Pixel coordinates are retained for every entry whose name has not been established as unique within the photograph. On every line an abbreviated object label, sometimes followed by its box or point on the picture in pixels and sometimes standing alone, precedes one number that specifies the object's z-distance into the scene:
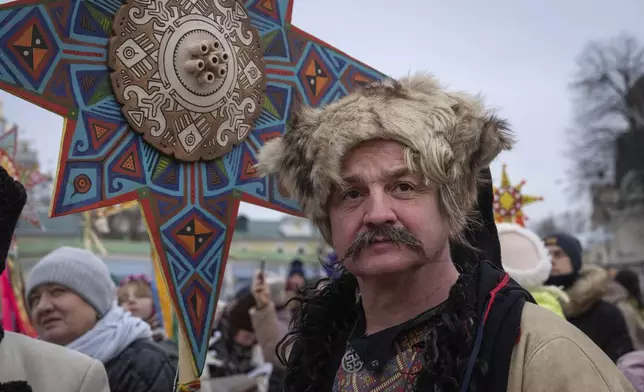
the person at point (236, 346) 4.95
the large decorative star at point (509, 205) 4.65
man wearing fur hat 1.59
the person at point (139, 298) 5.11
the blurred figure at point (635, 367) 3.02
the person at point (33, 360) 1.89
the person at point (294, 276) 5.77
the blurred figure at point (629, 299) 5.40
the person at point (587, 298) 4.34
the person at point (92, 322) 3.00
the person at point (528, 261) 3.41
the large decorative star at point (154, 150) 2.02
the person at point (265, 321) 4.18
